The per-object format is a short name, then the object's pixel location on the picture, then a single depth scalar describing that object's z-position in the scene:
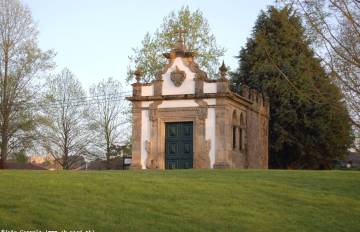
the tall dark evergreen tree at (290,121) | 46.50
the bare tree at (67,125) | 52.25
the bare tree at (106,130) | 54.87
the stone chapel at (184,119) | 32.12
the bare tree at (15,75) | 39.62
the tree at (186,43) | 48.75
